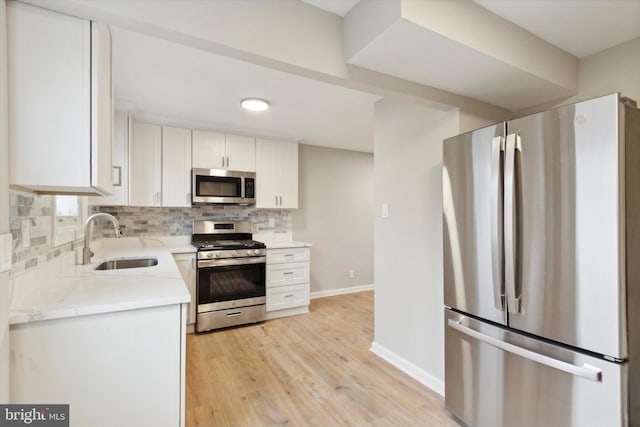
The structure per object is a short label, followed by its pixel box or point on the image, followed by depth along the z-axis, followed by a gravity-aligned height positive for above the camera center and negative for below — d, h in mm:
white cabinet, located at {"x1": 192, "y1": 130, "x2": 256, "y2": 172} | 3424 +753
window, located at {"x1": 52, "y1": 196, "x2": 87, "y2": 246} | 1689 -25
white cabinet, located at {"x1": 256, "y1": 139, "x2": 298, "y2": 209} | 3785 +526
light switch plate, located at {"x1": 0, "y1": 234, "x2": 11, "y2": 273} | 975 -129
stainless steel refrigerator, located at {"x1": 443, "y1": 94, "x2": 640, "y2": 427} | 1170 -243
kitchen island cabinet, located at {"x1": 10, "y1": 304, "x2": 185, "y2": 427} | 1043 -576
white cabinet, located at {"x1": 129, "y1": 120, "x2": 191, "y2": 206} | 3131 +530
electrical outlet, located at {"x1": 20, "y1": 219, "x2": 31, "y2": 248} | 1266 -81
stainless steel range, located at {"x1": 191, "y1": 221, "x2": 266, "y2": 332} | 3121 -725
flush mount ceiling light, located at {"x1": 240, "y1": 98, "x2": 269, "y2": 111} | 2645 +1001
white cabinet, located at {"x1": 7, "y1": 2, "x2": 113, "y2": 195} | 1031 +413
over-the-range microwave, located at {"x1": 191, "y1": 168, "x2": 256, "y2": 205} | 3359 +324
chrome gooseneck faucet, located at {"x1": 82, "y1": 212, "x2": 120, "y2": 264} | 1998 -188
